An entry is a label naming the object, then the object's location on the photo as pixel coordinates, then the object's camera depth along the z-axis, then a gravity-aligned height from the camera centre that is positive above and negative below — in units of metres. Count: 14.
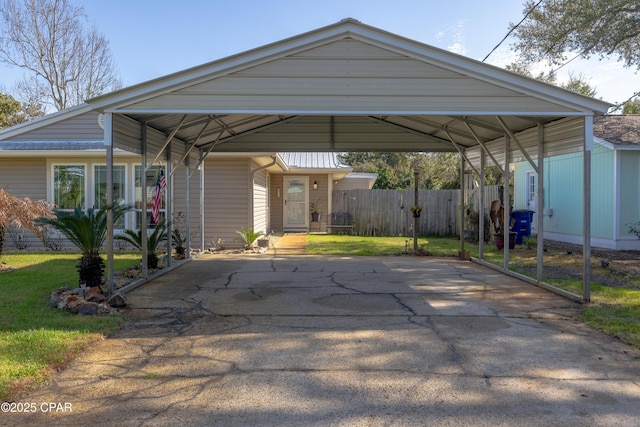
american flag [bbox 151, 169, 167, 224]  9.87 +0.27
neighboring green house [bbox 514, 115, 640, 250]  13.10 +0.63
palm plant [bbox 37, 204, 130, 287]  7.29 -0.35
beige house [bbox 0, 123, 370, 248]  13.51 +0.92
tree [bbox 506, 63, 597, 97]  29.89 +7.52
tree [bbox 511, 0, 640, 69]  12.83 +5.08
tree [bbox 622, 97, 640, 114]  29.06 +6.11
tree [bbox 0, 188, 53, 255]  9.55 -0.04
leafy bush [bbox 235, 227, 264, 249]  13.84 -0.75
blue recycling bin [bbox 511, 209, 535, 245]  14.96 -0.39
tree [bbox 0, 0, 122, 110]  23.61 +7.89
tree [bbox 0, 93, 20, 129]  22.88 +4.86
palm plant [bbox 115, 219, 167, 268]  9.45 -0.64
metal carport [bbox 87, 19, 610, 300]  6.54 +1.65
